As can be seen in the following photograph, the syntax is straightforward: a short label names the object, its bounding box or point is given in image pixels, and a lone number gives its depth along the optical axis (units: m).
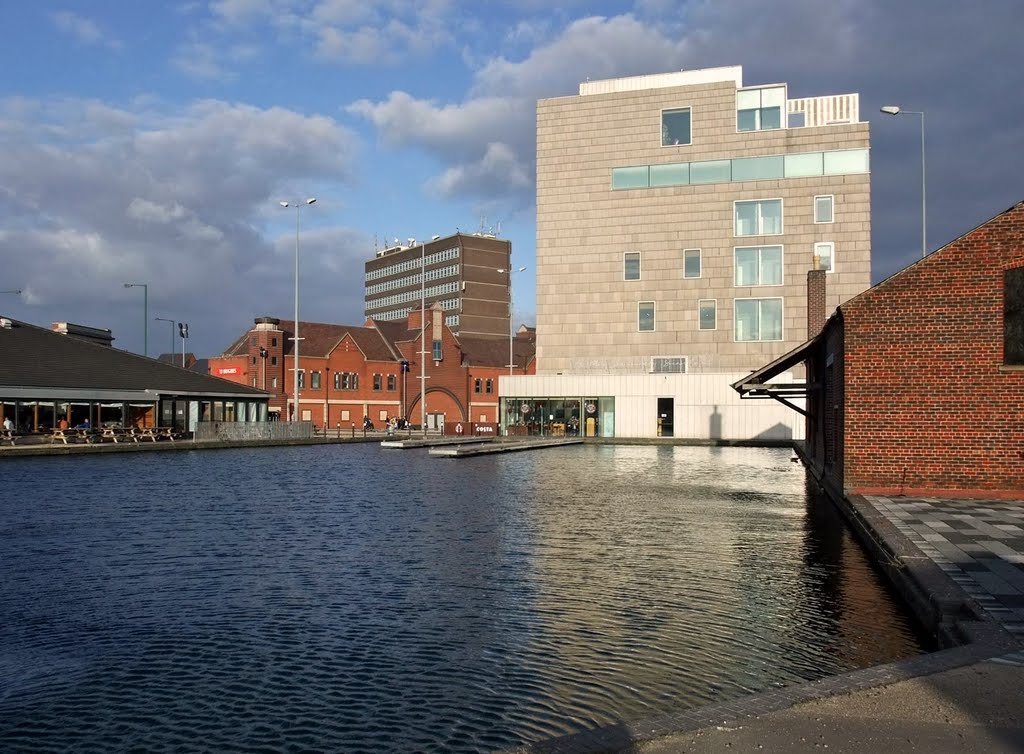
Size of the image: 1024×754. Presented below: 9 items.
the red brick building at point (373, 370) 79.56
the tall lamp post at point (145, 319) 67.25
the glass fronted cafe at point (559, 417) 58.78
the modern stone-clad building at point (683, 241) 55.22
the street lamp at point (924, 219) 33.81
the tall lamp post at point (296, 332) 53.84
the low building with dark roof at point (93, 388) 42.94
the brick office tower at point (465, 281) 126.32
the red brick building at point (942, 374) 17.69
